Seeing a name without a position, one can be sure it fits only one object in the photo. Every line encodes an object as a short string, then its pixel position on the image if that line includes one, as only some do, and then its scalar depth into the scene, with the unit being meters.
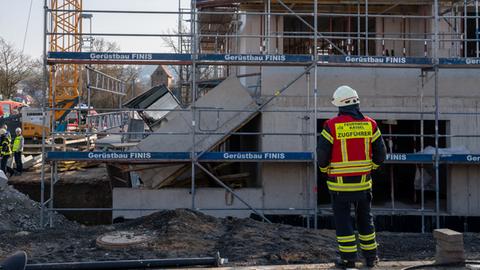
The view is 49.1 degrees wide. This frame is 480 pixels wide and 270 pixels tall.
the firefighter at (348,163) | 5.59
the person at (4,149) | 16.52
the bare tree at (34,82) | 51.59
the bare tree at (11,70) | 48.34
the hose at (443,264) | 5.76
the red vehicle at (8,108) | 31.64
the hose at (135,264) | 5.81
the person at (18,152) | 16.91
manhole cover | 7.08
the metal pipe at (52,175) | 11.20
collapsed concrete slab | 11.83
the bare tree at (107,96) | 40.41
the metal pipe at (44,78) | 10.72
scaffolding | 11.16
